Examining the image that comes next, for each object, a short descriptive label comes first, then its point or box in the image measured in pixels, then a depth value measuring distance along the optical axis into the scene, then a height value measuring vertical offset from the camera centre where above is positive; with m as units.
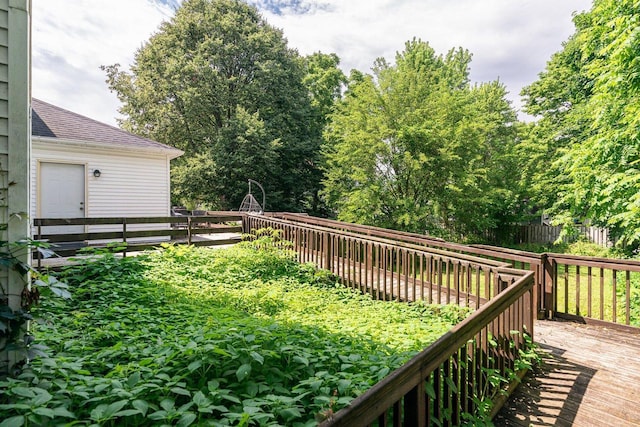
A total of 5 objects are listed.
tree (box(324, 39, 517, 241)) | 10.45 +1.93
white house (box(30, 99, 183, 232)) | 8.12 +1.12
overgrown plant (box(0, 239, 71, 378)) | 1.98 -0.60
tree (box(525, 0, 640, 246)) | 4.55 +1.23
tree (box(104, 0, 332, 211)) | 16.80 +5.89
